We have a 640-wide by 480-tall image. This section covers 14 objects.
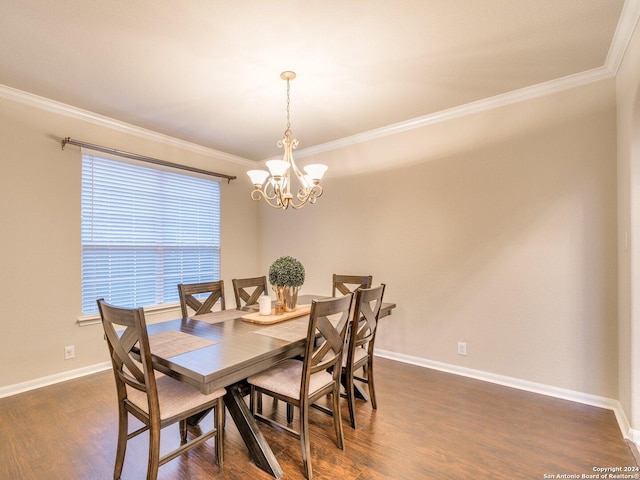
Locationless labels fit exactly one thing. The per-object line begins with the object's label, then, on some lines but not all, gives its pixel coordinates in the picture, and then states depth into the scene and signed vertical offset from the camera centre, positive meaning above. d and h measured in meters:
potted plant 2.46 -0.29
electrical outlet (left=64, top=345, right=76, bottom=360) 3.08 -1.07
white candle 2.45 -0.49
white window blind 3.29 +0.11
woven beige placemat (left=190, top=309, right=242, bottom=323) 2.44 -0.60
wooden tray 2.28 -0.57
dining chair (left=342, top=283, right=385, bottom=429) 2.12 -0.69
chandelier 2.35 +0.51
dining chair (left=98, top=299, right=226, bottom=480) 1.49 -0.83
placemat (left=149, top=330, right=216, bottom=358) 1.71 -0.59
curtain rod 3.06 +0.95
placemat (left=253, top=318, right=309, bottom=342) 1.95 -0.59
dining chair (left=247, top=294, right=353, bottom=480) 1.74 -0.83
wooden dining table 1.50 -0.60
